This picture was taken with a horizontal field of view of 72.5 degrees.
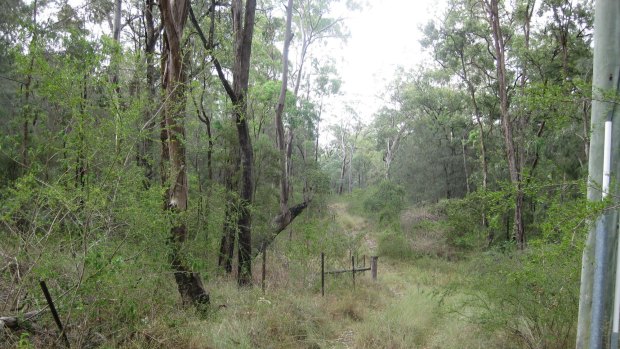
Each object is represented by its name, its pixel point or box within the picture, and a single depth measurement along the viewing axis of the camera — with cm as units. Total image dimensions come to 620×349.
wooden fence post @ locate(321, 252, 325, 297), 890
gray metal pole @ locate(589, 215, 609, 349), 329
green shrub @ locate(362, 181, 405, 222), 2195
